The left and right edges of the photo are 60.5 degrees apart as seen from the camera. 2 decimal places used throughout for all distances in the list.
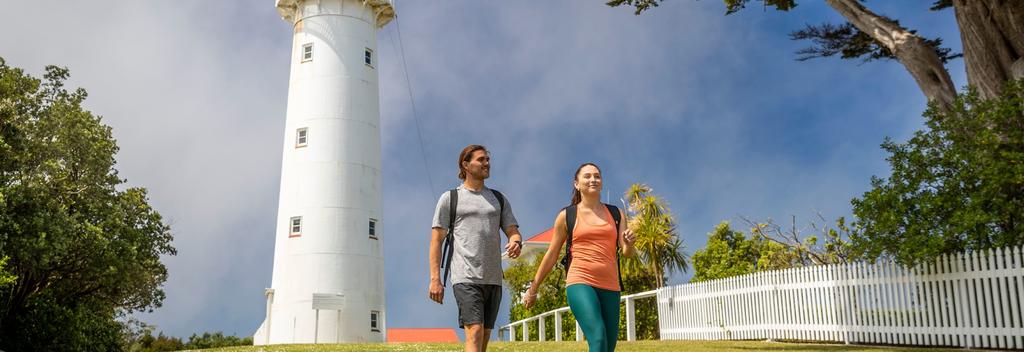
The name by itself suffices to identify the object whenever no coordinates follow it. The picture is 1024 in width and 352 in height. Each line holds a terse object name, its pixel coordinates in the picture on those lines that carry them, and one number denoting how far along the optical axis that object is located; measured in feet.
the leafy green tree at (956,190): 48.85
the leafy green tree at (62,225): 66.28
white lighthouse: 94.22
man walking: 19.95
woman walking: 20.53
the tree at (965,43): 57.11
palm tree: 106.83
